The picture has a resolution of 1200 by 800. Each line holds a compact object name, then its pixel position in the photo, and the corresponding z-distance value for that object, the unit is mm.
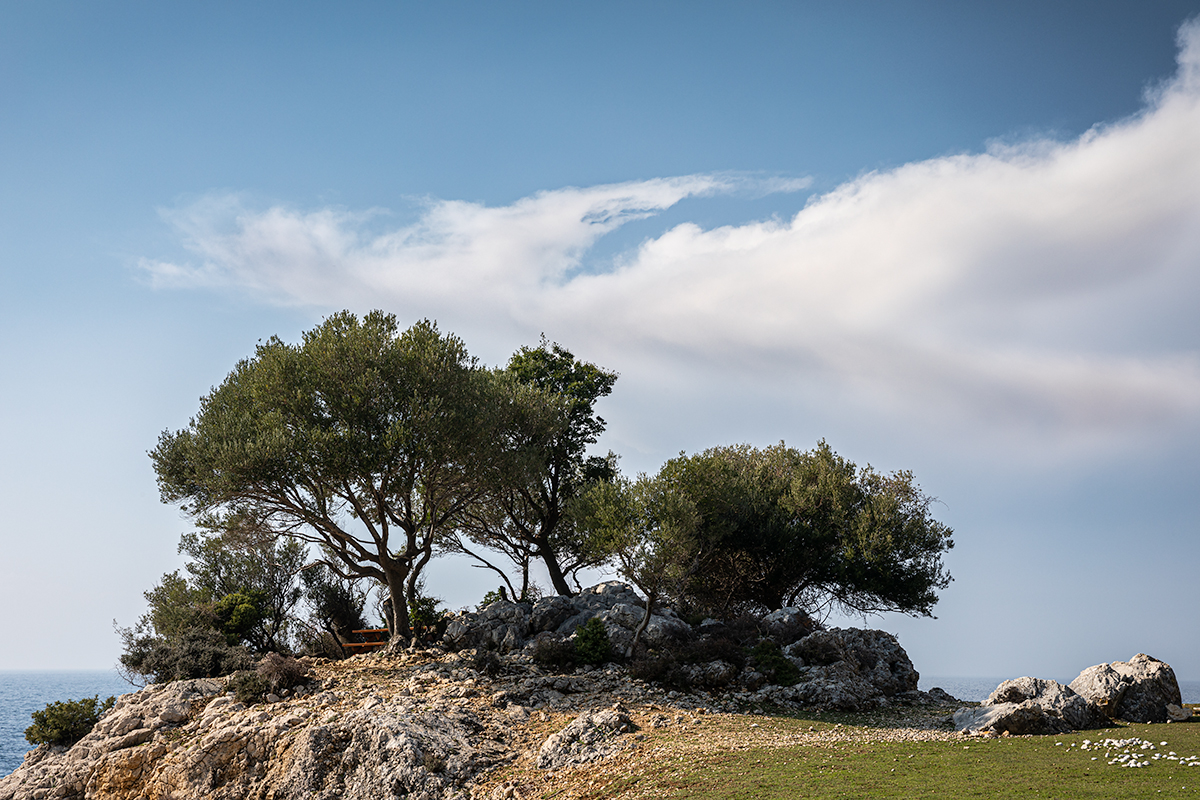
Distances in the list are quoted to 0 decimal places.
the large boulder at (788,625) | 30359
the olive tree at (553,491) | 37562
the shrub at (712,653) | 26219
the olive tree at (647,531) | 28547
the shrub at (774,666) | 25369
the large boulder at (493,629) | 28845
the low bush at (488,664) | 25281
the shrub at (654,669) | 25094
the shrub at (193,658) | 26266
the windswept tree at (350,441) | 26750
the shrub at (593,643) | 26672
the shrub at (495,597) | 36488
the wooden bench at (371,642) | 31016
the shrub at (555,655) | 26469
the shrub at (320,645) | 31719
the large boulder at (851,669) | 24500
